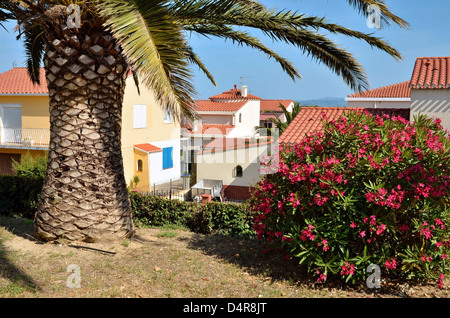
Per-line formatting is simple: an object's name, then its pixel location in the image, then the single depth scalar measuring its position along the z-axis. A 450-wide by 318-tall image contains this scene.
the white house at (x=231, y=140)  22.83
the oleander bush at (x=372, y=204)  5.05
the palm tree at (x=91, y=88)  6.50
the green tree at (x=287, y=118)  30.24
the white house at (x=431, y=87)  13.38
